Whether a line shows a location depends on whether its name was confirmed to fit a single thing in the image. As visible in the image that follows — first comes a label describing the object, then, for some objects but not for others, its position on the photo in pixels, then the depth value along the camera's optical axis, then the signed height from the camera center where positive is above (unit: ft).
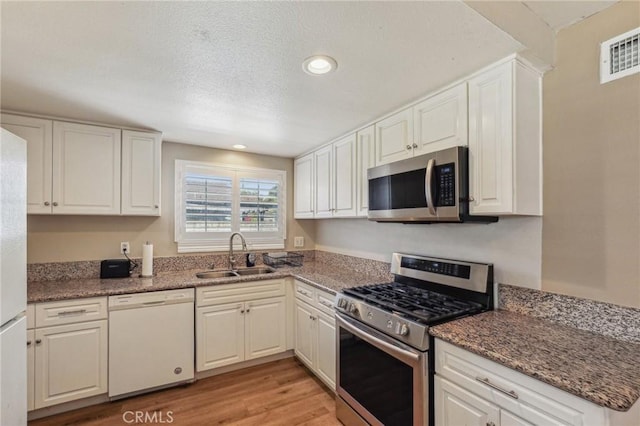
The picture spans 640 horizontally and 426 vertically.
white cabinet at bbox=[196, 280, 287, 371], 8.55 -3.30
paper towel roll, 9.05 -1.36
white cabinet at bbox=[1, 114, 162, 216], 7.56 +1.31
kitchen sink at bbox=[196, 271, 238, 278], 9.91 -2.05
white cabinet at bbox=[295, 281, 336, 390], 7.72 -3.36
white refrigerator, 4.62 -1.10
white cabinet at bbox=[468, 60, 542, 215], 4.88 +1.26
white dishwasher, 7.45 -3.33
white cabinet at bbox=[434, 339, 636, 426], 3.29 -2.37
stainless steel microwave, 5.40 +0.52
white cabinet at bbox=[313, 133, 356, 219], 8.64 +1.13
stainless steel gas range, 4.98 -2.27
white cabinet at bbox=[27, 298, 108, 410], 6.70 -3.29
